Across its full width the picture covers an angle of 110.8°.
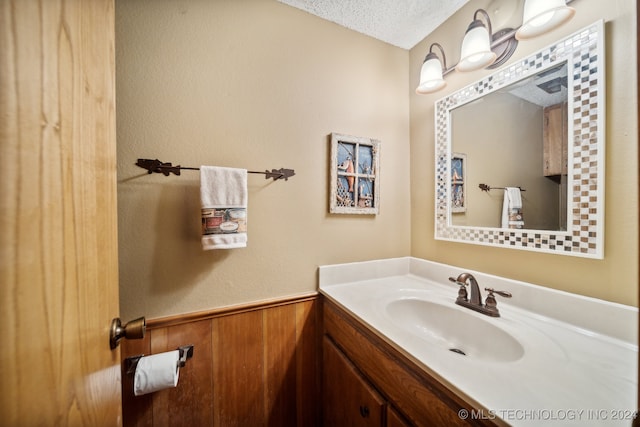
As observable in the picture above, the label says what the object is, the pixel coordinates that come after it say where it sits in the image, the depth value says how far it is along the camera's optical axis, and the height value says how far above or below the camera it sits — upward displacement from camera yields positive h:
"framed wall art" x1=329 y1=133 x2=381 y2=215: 1.14 +0.20
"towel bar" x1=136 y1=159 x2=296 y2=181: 0.83 +0.18
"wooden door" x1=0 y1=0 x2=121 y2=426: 0.25 +0.00
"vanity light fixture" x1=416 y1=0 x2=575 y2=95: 0.69 +0.63
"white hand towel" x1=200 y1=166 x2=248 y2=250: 0.85 +0.02
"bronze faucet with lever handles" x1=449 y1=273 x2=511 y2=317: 0.82 -0.35
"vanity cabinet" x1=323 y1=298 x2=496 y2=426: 0.54 -0.54
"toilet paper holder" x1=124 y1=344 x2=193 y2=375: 0.81 -0.56
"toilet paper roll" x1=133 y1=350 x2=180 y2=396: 0.76 -0.56
